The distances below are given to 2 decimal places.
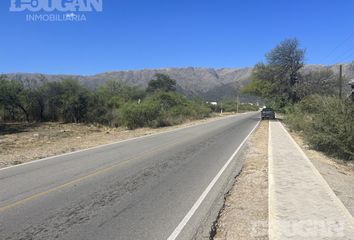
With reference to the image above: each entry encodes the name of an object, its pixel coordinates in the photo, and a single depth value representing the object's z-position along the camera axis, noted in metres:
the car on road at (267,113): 62.19
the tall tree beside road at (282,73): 61.28
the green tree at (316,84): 57.16
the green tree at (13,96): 49.44
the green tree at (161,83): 131.00
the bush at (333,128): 20.06
